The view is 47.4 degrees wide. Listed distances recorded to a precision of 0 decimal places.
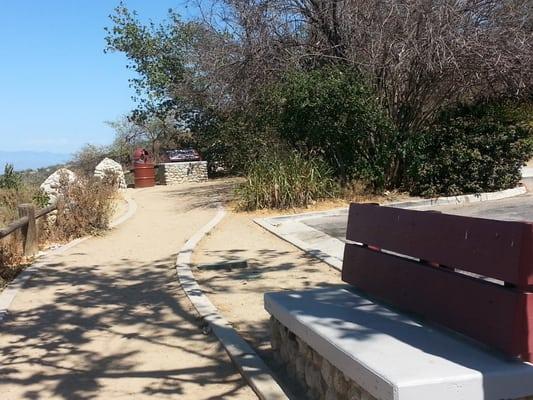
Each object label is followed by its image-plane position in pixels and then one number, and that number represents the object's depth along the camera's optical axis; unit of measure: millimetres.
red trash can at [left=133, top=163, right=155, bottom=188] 23547
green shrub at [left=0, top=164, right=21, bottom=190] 16328
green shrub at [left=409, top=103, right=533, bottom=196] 12727
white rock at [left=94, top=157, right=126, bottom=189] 21895
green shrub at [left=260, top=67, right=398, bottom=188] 12633
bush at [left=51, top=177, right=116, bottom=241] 11109
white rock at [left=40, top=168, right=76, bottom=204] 11352
